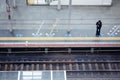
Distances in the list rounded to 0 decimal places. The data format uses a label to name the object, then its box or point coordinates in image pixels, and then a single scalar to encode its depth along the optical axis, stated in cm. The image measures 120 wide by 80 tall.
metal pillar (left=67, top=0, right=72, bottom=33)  2472
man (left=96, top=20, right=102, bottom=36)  2419
